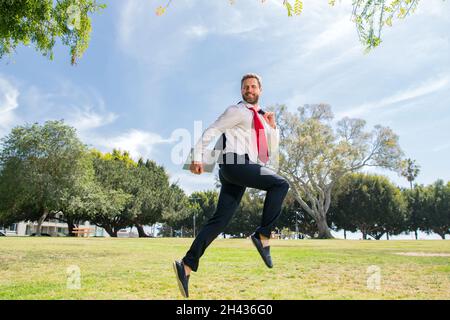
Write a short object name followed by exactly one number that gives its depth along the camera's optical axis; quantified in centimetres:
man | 450
